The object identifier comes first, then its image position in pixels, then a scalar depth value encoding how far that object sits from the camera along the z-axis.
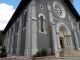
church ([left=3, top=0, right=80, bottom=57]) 7.77
